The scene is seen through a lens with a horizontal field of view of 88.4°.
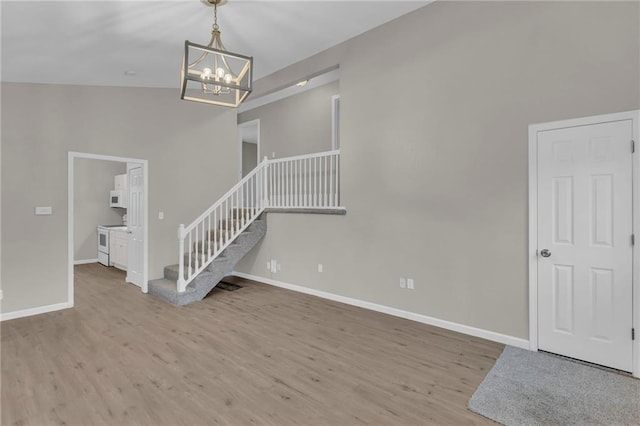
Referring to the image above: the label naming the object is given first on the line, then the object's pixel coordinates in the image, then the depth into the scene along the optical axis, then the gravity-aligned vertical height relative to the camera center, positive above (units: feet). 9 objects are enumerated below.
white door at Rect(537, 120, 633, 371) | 9.16 -0.87
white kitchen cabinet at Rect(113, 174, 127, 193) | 26.78 +2.50
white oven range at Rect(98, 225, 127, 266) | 25.62 -2.51
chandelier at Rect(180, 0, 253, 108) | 8.84 +3.92
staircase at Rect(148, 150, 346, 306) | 16.17 -1.01
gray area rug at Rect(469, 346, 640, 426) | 7.16 -4.41
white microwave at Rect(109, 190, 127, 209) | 26.71 +1.14
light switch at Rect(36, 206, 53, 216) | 14.37 +0.07
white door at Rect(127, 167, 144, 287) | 18.45 -0.76
